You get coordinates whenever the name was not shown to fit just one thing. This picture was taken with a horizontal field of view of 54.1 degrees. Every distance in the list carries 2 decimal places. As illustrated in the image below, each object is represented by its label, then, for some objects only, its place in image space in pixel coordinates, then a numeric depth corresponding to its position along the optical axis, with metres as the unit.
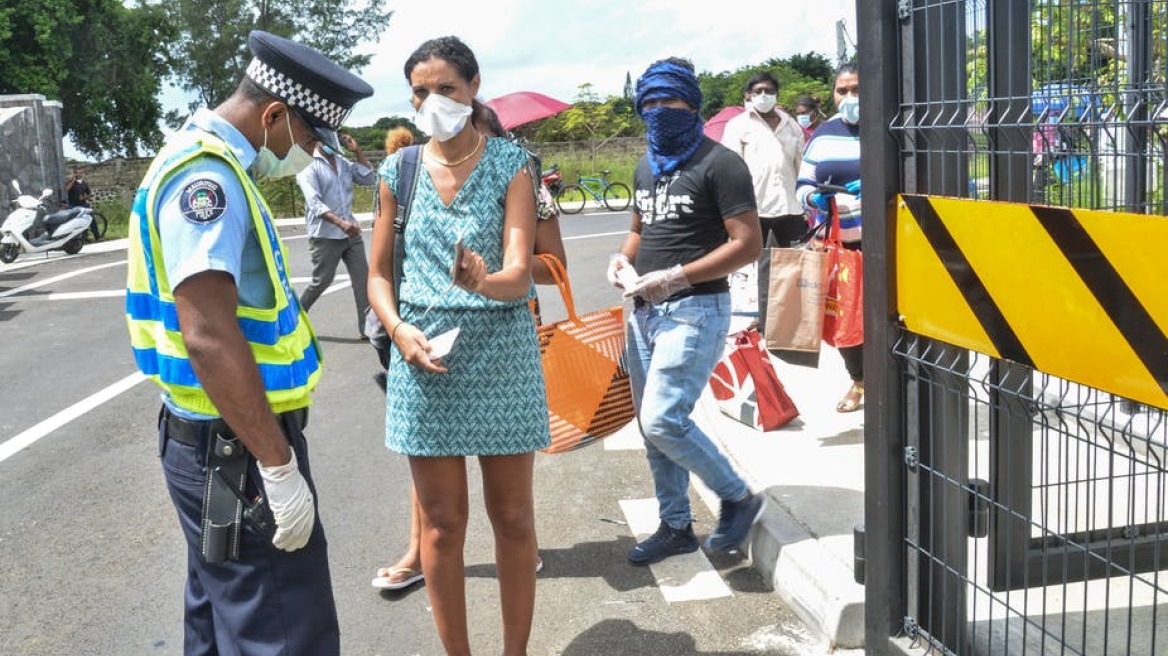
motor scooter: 18.30
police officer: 2.54
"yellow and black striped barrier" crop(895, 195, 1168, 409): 2.42
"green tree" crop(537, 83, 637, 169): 51.78
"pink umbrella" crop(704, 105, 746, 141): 19.30
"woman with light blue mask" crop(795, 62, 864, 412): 6.23
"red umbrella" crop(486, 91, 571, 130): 13.73
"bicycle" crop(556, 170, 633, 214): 26.90
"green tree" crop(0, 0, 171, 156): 39.03
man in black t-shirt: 4.38
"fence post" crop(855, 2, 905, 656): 3.30
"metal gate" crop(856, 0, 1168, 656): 2.59
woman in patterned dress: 3.52
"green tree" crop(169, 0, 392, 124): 55.81
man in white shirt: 9.00
